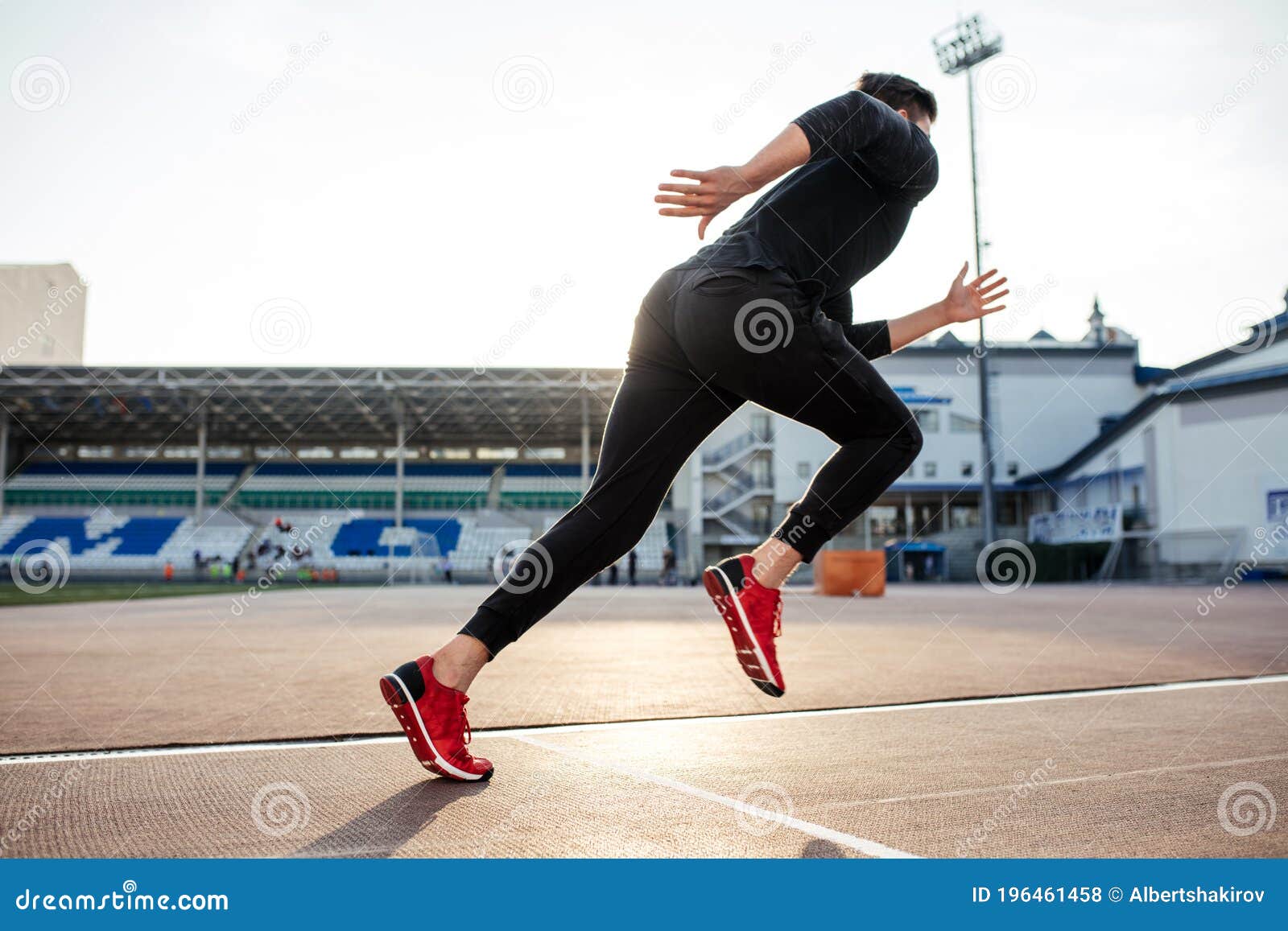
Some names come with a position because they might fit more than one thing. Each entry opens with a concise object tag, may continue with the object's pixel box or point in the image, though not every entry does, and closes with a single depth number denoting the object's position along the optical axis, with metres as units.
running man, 1.96
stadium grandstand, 38.88
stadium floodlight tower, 29.08
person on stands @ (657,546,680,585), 33.25
